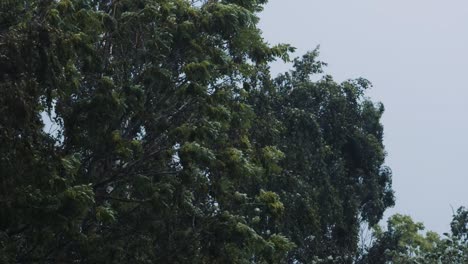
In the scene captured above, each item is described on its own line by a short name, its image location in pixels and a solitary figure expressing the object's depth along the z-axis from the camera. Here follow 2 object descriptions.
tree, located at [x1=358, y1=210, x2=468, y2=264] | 36.22
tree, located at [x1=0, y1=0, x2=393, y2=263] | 17.48
